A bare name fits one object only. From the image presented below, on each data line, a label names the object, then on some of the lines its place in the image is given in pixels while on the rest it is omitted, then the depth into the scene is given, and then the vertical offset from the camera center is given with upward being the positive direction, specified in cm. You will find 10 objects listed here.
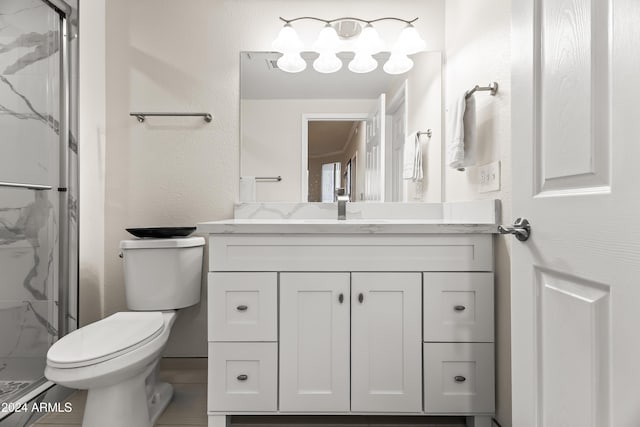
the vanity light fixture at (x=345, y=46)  196 +95
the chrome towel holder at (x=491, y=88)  147 +54
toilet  124 -47
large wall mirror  202 +51
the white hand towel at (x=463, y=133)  160 +38
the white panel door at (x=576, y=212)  63 +1
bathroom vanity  143 -41
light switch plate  146 +17
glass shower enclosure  156 +14
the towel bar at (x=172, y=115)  201 +58
